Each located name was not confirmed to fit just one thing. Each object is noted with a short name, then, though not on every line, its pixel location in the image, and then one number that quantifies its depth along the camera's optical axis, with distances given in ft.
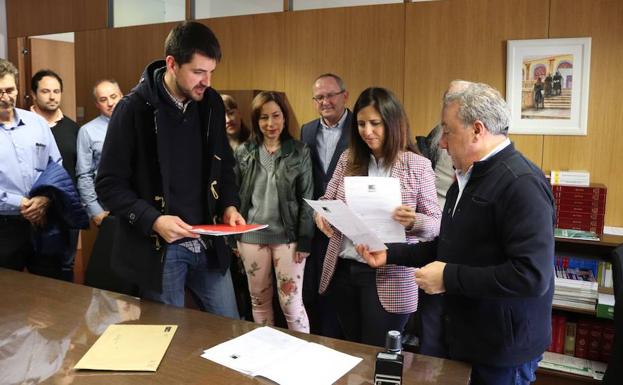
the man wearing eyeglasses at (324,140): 9.93
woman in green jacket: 9.48
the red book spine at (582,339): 9.69
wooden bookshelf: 9.11
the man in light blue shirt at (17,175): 8.36
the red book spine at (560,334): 9.87
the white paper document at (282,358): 4.31
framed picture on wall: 9.81
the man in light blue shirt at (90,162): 11.25
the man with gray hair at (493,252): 4.29
